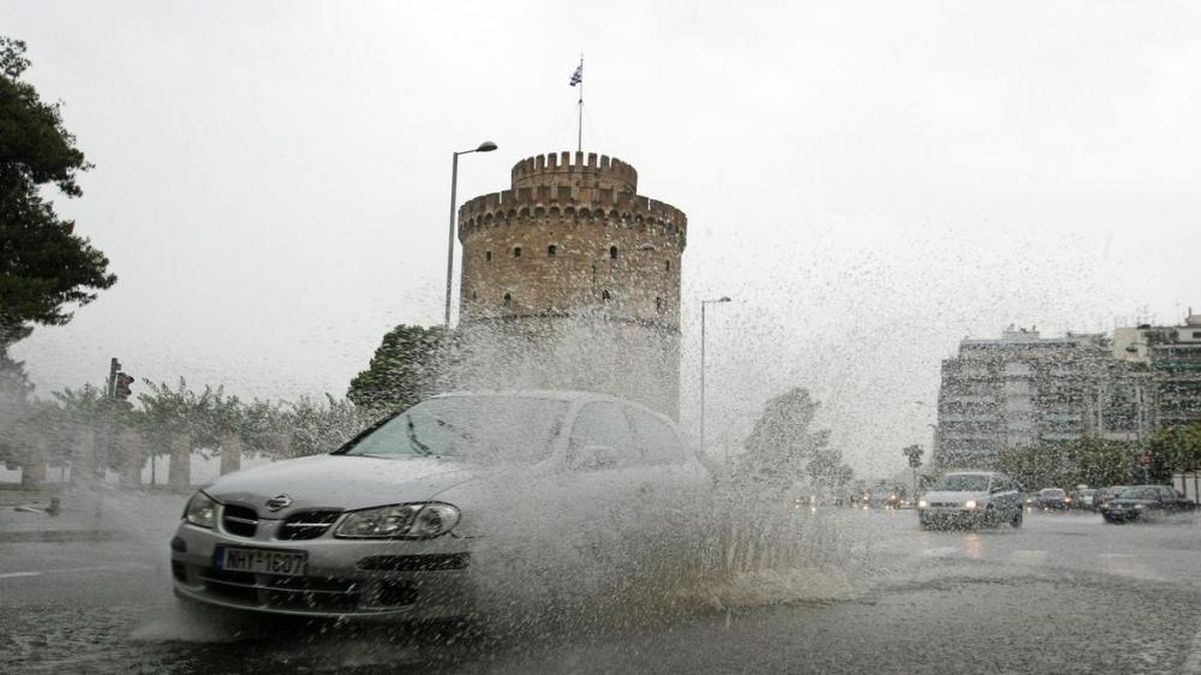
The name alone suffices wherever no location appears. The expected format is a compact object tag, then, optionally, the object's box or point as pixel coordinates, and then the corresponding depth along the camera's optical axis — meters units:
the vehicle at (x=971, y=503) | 20.61
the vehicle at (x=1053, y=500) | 49.59
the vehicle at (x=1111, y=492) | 29.16
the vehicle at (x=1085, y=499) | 46.35
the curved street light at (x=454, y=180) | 22.64
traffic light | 17.39
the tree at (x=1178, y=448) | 63.75
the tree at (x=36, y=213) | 24.91
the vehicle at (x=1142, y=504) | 28.28
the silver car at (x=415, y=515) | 4.50
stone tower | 49.75
